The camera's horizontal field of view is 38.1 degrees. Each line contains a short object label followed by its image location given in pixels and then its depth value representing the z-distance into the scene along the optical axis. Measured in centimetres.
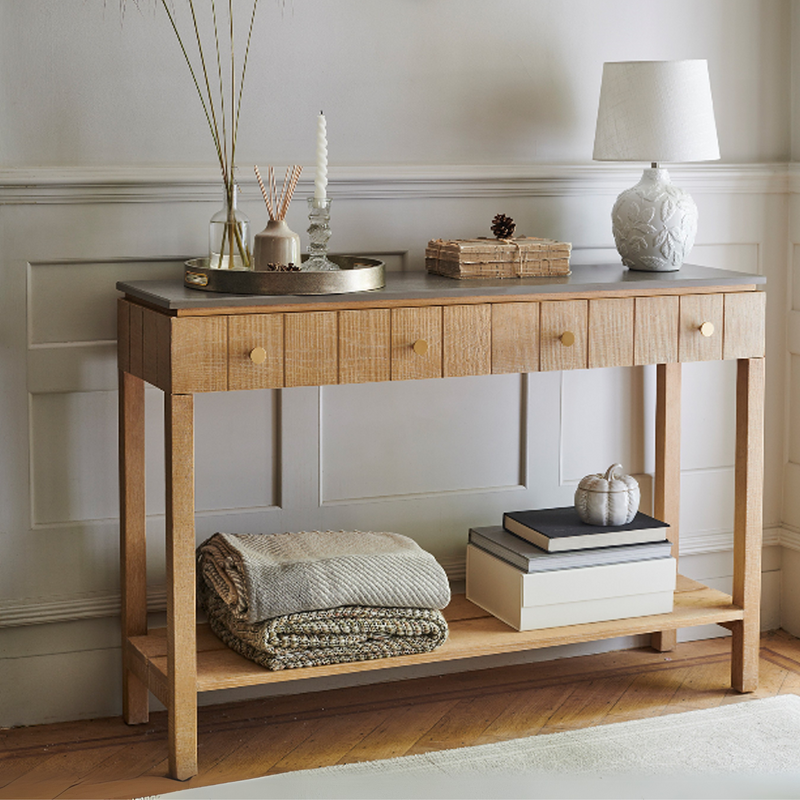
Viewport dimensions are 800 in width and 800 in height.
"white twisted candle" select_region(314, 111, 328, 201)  210
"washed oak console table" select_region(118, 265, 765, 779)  198
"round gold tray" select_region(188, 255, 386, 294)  202
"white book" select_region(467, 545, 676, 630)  233
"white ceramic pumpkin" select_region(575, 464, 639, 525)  243
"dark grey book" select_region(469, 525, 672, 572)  234
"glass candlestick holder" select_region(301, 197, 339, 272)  215
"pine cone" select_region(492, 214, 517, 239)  237
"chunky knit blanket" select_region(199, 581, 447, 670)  211
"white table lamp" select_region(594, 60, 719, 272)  235
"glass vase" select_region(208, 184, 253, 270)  219
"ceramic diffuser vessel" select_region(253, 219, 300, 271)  212
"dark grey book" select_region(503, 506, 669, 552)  237
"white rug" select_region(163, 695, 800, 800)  206
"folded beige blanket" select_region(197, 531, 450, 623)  212
